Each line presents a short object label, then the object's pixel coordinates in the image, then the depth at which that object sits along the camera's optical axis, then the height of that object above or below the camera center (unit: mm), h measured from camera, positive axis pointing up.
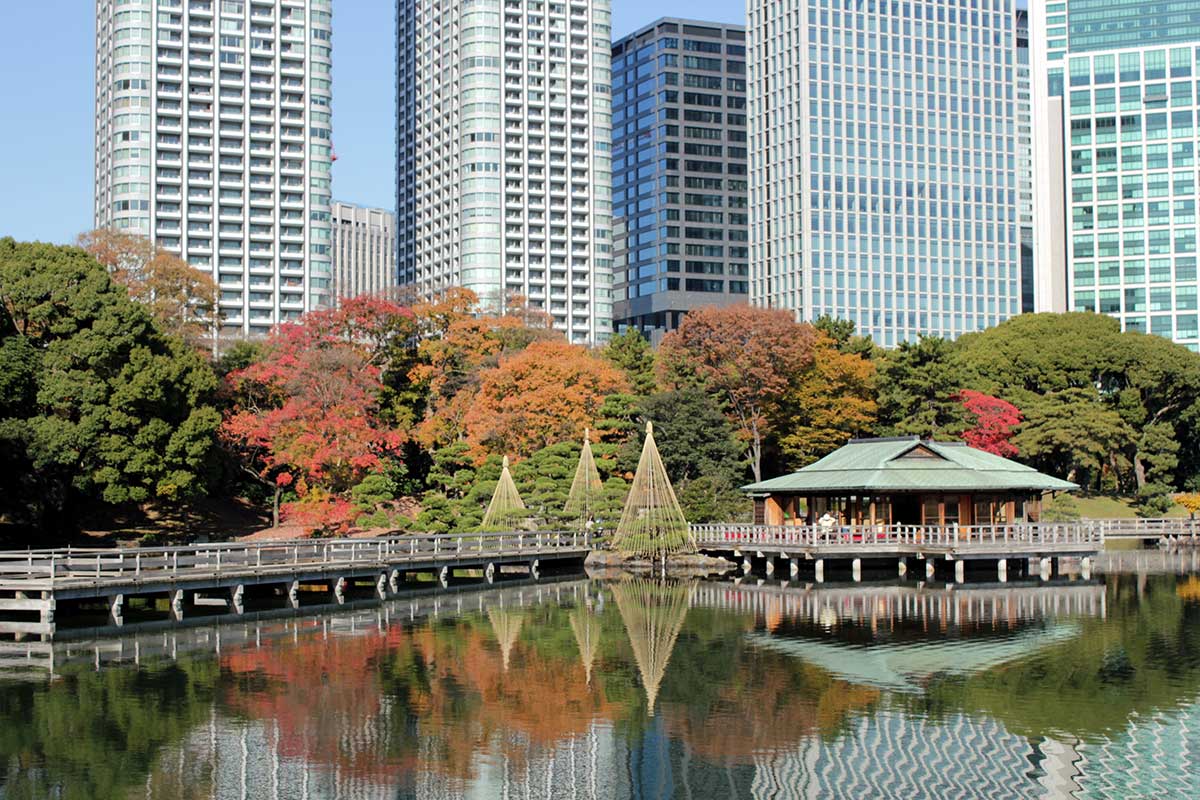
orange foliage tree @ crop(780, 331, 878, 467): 76812 +1363
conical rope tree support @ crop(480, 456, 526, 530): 61156 -3402
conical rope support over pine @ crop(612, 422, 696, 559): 59156 -3708
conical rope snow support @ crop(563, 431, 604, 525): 62188 -2727
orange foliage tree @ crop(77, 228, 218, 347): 80188 +9847
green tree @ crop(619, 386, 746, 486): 67500 -364
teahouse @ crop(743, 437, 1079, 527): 58500 -2588
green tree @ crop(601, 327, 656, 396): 77000 +4510
